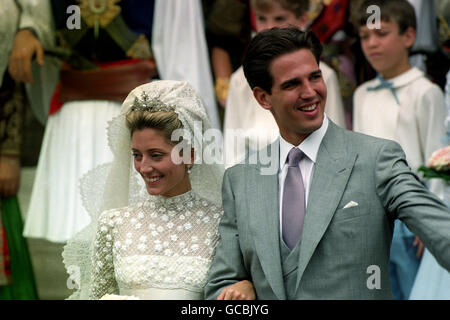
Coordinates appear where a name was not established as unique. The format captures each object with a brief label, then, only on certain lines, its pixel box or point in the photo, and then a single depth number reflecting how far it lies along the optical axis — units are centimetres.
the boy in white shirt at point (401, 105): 1009
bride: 694
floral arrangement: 889
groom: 608
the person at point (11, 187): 1118
